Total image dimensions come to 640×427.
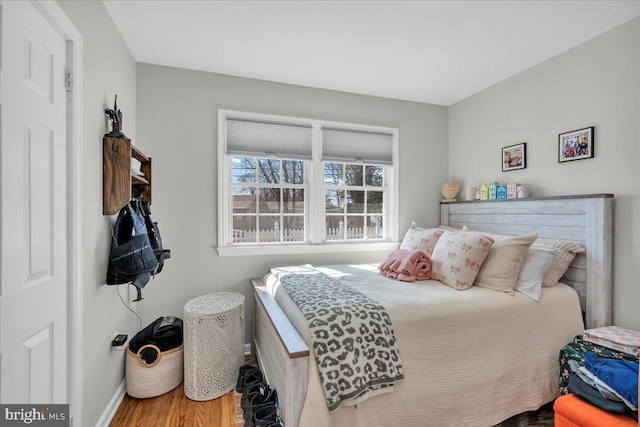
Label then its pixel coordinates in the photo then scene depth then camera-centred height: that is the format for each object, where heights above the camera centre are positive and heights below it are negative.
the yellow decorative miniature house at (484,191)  2.95 +0.22
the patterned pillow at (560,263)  2.16 -0.39
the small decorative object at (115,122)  1.79 +0.59
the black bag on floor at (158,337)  2.17 -0.97
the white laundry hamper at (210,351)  2.05 -1.01
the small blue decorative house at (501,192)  2.78 +0.20
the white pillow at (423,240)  2.61 -0.26
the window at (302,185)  2.80 +0.30
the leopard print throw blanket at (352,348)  1.37 -0.69
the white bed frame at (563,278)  1.35 -0.49
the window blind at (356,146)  3.10 +0.75
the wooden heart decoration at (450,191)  3.33 +0.25
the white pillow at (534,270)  2.03 -0.42
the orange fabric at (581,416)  1.36 -1.03
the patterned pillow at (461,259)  2.11 -0.36
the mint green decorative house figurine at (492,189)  2.86 +0.23
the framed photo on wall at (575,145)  2.20 +0.54
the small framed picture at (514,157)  2.68 +0.54
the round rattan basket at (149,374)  2.05 -1.18
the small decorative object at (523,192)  2.60 +0.18
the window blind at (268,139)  2.78 +0.75
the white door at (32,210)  1.00 +0.01
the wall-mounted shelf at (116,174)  1.76 +0.25
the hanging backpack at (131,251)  1.78 -0.24
